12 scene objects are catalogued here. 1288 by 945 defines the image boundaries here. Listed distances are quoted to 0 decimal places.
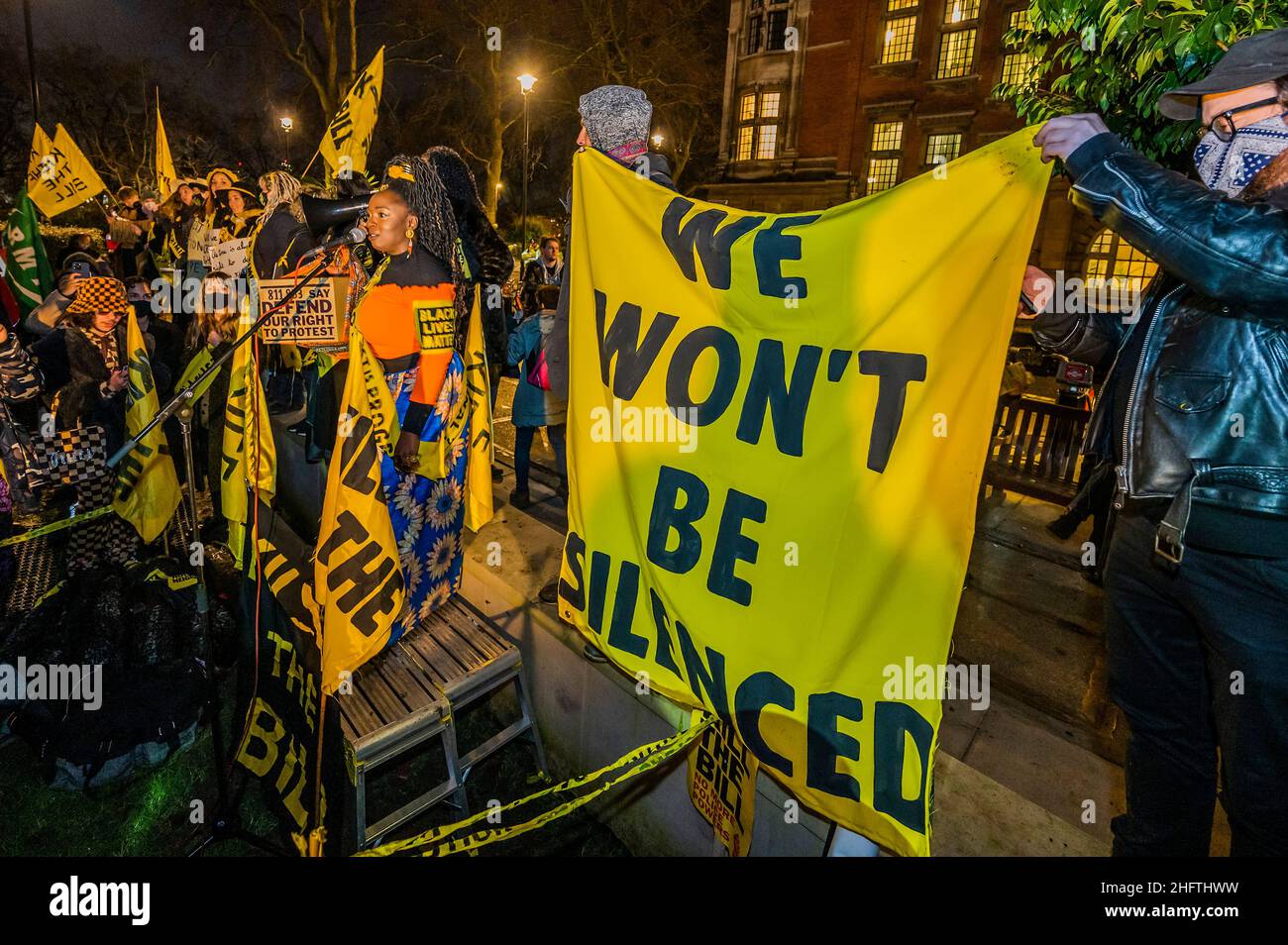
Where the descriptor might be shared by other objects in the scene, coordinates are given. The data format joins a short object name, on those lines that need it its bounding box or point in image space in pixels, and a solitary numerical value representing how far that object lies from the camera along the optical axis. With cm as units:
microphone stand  271
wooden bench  495
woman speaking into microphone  335
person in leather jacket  147
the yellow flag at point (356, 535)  292
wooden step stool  288
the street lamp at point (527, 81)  1698
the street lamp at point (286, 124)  2787
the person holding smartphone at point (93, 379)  474
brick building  1858
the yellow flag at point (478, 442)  389
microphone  328
